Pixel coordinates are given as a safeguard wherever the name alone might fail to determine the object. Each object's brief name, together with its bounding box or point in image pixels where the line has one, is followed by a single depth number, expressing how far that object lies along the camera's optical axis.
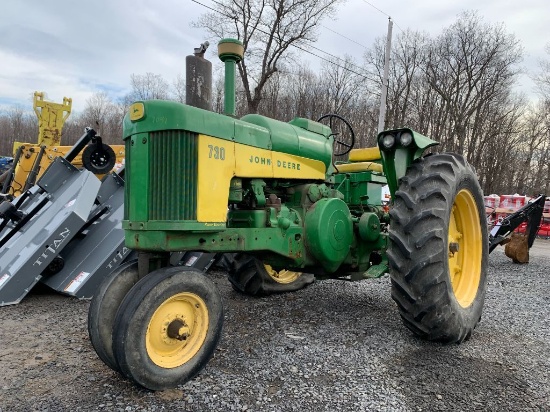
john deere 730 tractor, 2.58
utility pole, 17.22
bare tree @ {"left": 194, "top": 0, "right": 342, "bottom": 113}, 20.55
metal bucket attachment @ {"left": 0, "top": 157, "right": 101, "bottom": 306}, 4.53
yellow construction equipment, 6.02
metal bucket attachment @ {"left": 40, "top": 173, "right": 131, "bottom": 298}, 4.74
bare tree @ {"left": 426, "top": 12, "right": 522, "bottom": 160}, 27.25
